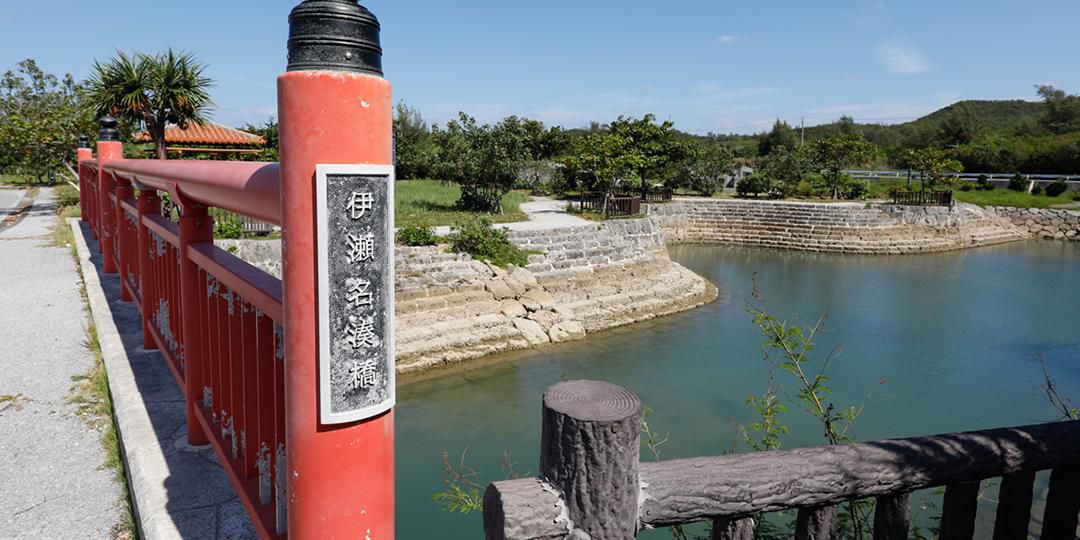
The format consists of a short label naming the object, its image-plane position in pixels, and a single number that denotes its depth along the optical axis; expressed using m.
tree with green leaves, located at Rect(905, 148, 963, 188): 27.28
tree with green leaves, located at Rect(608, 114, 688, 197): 24.41
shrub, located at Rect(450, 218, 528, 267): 12.84
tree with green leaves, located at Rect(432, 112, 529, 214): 17.05
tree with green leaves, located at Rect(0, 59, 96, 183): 16.20
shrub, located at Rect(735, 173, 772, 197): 28.89
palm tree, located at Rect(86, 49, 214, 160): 14.16
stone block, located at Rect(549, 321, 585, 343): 12.20
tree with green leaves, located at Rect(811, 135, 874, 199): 27.98
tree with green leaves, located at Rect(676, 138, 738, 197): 29.94
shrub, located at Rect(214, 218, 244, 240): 10.74
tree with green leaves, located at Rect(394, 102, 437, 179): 28.02
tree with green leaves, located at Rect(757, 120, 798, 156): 44.87
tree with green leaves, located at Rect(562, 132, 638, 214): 19.97
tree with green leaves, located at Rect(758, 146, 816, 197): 28.50
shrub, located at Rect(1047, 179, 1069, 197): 30.09
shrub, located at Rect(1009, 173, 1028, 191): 31.06
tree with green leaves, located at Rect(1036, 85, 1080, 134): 42.97
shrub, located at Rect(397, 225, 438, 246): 12.27
